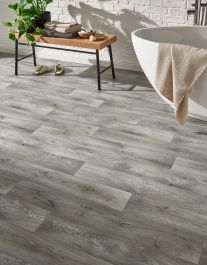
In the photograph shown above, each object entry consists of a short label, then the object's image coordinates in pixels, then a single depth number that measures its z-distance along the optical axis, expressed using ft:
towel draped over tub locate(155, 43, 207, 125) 7.30
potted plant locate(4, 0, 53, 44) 10.59
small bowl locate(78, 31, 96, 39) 10.20
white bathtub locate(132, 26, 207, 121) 7.92
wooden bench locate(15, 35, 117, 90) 9.82
